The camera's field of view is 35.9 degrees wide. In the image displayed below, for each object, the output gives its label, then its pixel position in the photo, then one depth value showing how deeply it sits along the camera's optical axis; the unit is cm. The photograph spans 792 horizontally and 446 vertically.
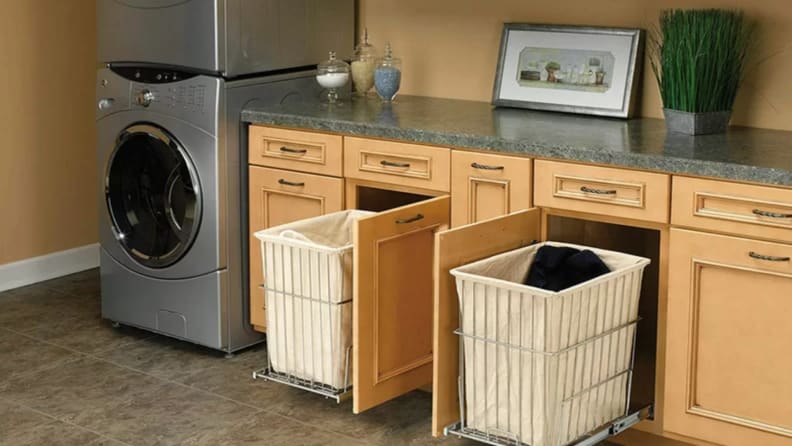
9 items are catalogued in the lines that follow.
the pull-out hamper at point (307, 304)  336
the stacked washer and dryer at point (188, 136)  387
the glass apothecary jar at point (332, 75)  405
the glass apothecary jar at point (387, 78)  407
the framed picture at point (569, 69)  372
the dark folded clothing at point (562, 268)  318
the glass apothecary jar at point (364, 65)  418
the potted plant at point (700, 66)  335
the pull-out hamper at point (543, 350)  295
